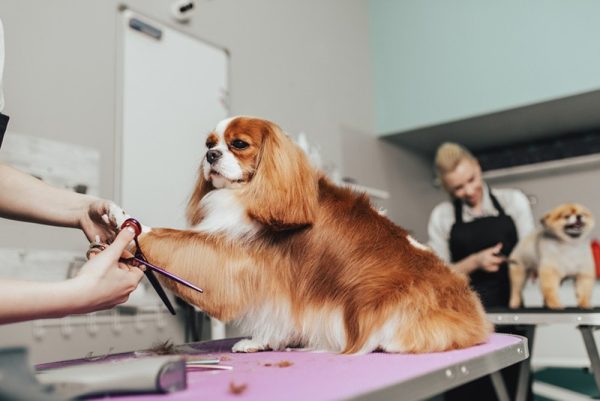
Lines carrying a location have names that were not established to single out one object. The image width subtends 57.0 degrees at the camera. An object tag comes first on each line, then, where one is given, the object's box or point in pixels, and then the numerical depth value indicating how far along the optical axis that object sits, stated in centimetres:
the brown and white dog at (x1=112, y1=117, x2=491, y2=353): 107
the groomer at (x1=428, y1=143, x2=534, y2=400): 278
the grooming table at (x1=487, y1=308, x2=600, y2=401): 203
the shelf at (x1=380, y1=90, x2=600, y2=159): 345
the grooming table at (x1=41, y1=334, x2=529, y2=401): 67
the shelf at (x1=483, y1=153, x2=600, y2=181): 376
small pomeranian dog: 246
